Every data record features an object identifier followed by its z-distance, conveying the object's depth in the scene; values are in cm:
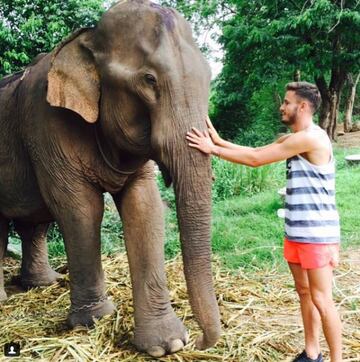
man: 258
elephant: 247
